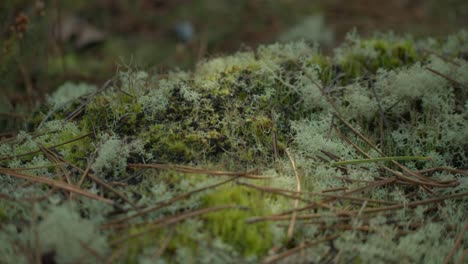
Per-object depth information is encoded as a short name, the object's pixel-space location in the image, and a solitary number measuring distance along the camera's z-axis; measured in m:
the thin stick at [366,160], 0.66
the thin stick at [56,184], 0.62
